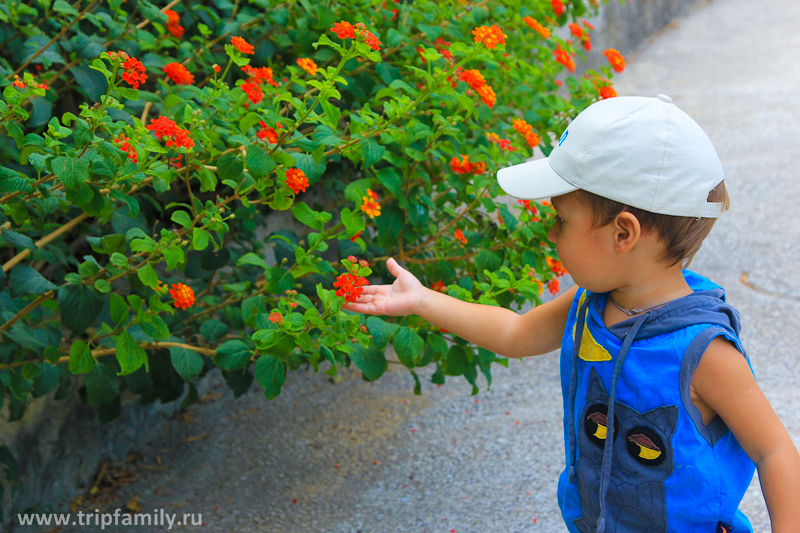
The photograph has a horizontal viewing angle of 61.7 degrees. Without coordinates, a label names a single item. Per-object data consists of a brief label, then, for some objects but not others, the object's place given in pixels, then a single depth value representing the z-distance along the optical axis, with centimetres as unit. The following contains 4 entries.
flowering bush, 139
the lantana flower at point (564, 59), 212
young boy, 103
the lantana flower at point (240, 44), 147
